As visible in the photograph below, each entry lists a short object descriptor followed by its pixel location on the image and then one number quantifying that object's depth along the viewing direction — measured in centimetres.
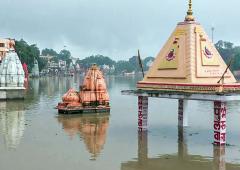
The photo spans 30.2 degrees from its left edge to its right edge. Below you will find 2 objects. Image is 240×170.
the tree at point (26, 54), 14312
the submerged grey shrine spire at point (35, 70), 17294
